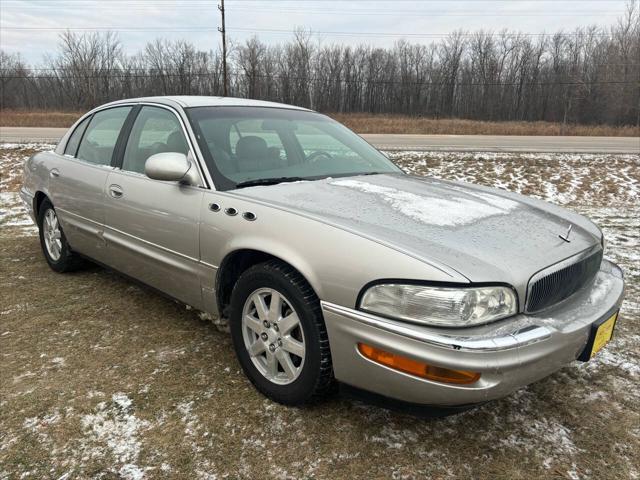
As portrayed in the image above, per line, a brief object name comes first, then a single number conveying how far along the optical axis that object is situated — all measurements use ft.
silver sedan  5.66
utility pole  82.61
